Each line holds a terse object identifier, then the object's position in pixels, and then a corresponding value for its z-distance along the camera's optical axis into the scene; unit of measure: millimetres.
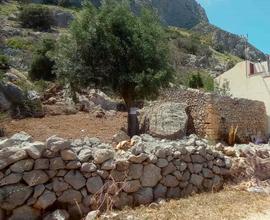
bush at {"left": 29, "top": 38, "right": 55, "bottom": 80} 26516
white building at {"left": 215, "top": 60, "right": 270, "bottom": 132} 22922
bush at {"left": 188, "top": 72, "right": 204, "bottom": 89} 31089
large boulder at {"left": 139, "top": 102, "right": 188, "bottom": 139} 12891
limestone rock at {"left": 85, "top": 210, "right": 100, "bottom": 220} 6062
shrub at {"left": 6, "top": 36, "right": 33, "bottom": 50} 35919
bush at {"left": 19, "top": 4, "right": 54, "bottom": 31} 47812
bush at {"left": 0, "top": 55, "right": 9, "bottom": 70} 18983
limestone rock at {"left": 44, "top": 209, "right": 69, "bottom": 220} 5996
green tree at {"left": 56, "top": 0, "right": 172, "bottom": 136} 12266
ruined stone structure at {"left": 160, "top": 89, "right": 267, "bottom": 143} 17031
